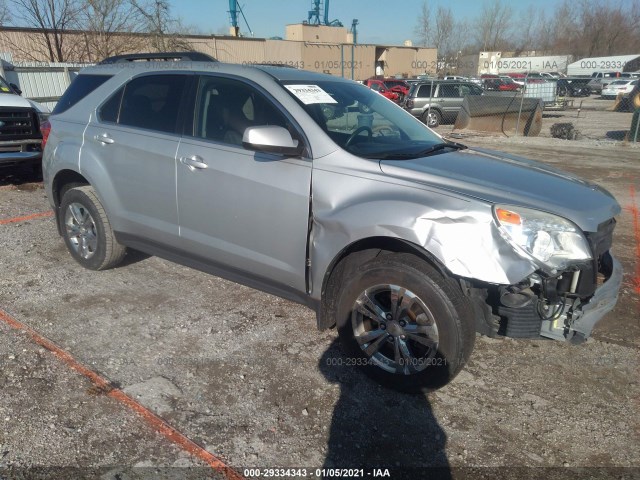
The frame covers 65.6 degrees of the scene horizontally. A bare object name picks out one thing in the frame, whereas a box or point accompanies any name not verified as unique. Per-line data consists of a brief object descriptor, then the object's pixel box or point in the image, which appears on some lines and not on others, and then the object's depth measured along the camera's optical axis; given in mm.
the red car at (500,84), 29828
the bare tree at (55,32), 20641
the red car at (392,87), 24672
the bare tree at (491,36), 75875
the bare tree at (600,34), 68125
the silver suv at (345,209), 2574
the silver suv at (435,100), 18812
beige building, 21828
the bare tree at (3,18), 22031
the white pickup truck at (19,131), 7520
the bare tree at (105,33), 20656
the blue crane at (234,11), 56688
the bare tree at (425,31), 65000
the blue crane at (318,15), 65500
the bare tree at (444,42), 66062
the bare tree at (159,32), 19984
